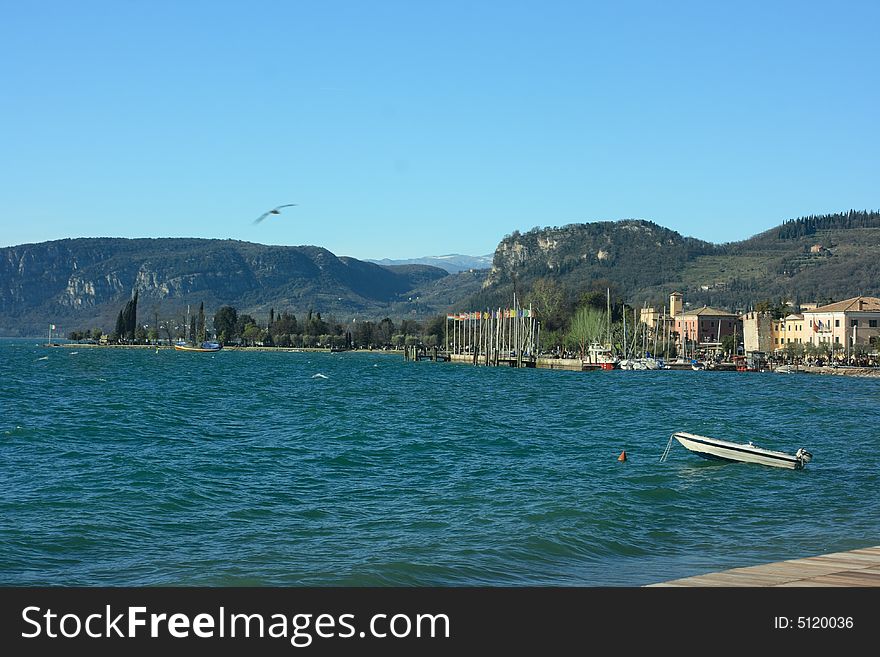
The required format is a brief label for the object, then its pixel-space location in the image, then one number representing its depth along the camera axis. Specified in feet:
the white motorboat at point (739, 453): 96.43
